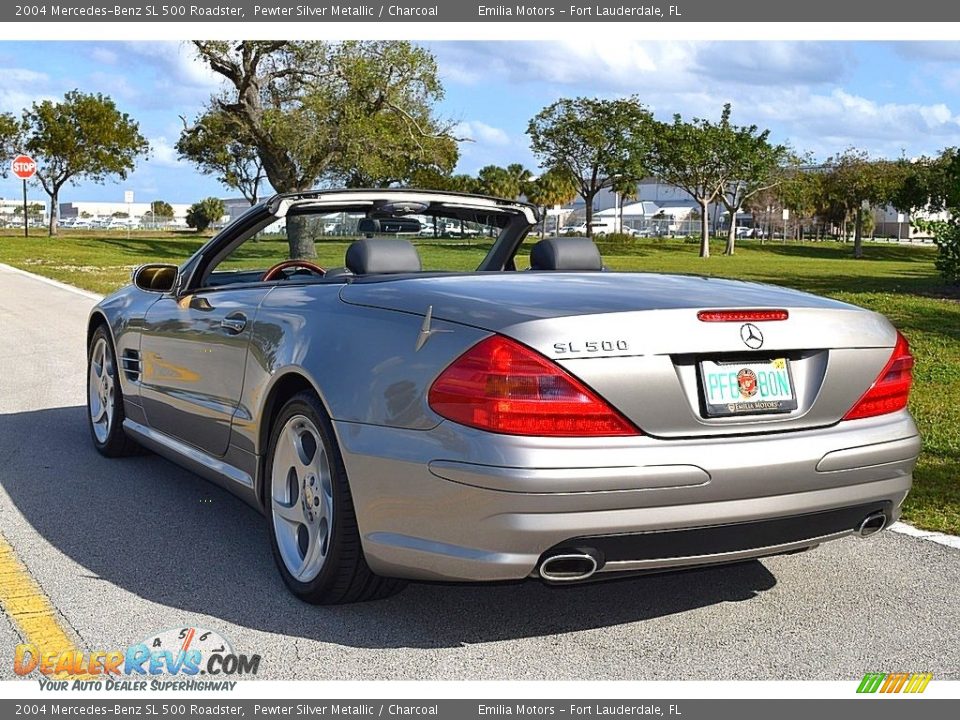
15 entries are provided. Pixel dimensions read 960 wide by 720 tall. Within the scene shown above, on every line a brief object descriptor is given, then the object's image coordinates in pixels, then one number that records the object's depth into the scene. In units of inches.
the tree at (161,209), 4375.5
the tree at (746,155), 2351.1
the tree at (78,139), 2402.8
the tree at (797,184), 2566.4
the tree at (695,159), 2333.9
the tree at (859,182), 2425.0
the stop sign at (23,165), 1937.7
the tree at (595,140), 2437.3
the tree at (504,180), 3870.6
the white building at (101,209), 5103.3
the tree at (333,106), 1471.5
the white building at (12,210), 3117.6
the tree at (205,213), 3191.4
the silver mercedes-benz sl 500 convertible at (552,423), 137.3
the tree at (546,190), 3939.5
